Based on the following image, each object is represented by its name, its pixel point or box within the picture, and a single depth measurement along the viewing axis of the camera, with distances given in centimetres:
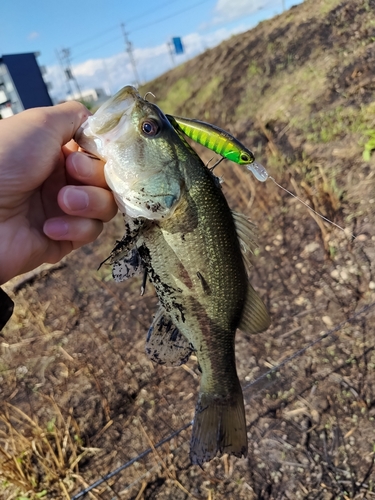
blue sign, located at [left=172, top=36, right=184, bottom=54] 2127
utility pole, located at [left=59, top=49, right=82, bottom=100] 3724
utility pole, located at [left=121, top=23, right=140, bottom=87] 3303
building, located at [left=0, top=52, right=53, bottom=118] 2483
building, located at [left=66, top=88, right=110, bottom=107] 4009
